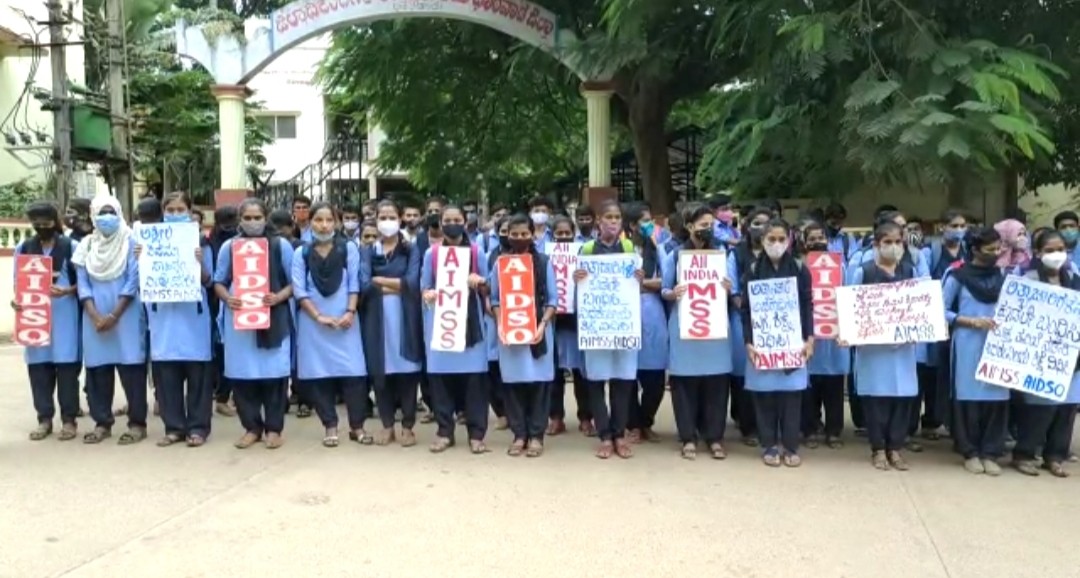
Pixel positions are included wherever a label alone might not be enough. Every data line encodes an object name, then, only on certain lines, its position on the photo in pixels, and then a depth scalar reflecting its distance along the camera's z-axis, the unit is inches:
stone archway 456.1
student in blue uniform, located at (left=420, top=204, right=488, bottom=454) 257.9
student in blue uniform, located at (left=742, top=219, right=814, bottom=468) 244.1
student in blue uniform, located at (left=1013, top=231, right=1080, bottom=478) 236.7
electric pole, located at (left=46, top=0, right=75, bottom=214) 467.8
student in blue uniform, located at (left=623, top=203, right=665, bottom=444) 265.6
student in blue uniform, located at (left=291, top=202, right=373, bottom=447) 259.0
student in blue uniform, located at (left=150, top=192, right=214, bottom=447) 263.4
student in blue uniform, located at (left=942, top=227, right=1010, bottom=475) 238.8
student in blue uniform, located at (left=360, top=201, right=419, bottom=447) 263.3
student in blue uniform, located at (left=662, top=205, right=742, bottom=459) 250.4
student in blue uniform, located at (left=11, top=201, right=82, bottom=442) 271.6
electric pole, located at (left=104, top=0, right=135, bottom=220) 501.0
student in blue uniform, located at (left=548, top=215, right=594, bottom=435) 272.1
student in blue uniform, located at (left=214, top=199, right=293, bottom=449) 257.9
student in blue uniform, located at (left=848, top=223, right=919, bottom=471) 240.7
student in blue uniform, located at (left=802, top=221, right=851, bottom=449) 262.1
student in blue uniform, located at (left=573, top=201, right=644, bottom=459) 254.7
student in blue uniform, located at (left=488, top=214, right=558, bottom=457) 254.5
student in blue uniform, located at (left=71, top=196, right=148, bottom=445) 266.2
